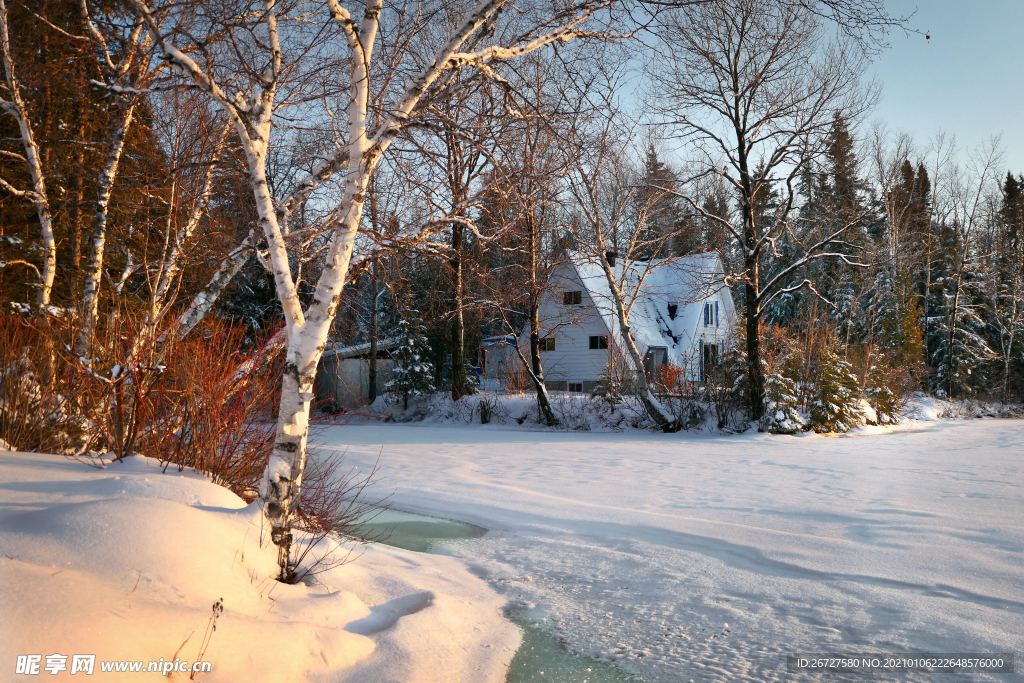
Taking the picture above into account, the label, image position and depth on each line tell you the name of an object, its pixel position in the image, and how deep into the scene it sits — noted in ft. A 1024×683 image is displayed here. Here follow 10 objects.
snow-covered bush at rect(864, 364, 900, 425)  63.26
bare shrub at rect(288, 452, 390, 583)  15.10
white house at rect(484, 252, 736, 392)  96.78
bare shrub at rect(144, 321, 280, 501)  18.49
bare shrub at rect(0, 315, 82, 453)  20.53
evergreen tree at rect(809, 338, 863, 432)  54.13
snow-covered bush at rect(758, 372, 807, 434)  53.06
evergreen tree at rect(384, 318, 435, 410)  88.17
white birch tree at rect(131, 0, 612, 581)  13.94
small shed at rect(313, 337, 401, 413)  94.11
